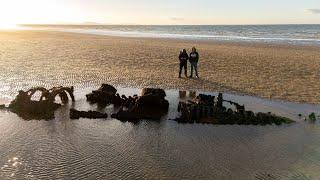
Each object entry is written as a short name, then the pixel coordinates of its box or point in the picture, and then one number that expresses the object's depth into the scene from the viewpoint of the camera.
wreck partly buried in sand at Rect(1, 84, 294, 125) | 9.32
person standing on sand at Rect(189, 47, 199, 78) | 15.74
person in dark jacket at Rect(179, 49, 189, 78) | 15.64
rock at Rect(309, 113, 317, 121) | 9.57
